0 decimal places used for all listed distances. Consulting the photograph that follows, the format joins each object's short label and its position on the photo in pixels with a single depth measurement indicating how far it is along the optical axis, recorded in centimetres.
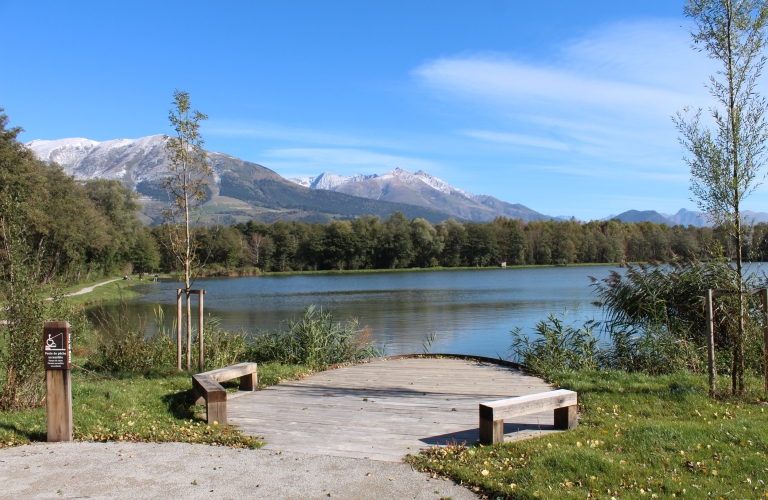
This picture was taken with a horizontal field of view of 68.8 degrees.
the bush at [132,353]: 970
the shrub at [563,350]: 994
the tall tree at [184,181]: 1016
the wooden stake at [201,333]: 890
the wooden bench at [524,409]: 504
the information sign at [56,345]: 545
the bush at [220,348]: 1012
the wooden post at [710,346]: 657
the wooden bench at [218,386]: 597
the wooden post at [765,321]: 649
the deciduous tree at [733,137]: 679
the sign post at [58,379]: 542
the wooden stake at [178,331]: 916
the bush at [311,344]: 1070
